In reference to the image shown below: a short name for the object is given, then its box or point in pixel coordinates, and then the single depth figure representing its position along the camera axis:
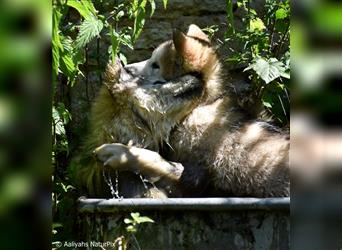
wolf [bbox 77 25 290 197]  4.78
